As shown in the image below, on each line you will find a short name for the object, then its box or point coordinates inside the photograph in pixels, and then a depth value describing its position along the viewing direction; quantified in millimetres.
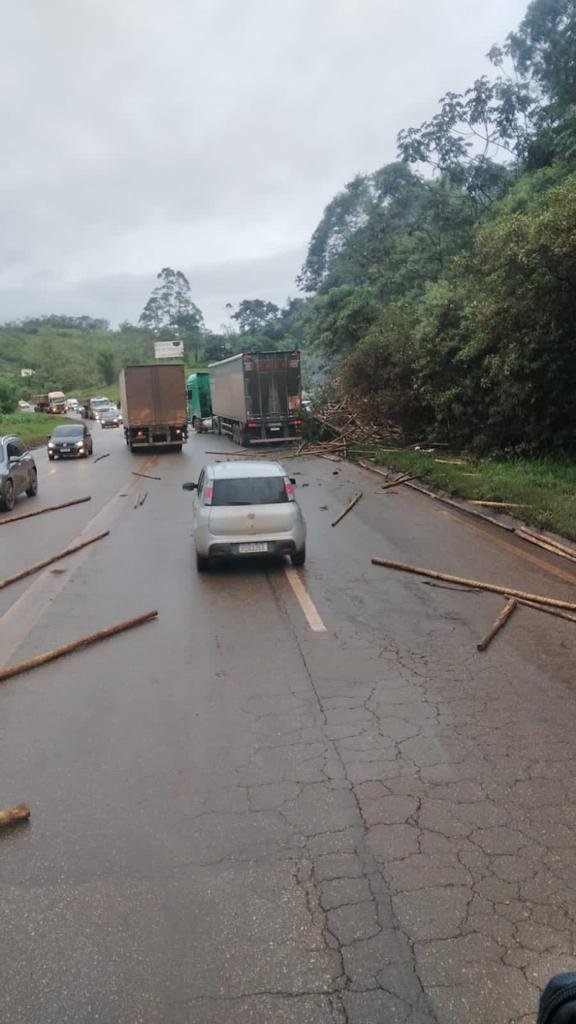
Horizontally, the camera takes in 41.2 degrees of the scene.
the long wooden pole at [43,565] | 10359
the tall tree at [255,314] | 129625
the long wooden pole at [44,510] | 15961
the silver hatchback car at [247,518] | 10297
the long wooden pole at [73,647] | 6816
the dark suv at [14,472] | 17547
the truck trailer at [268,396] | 31219
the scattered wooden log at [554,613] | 8008
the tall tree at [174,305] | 141250
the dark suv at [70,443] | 33344
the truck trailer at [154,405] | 33000
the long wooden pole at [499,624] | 7266
